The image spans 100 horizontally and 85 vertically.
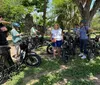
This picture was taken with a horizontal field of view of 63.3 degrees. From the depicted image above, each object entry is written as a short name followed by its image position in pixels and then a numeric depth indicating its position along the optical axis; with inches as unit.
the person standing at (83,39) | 128.6
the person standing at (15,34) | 112.6
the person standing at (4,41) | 97.4
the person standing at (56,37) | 128.0
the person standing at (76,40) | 139.4
